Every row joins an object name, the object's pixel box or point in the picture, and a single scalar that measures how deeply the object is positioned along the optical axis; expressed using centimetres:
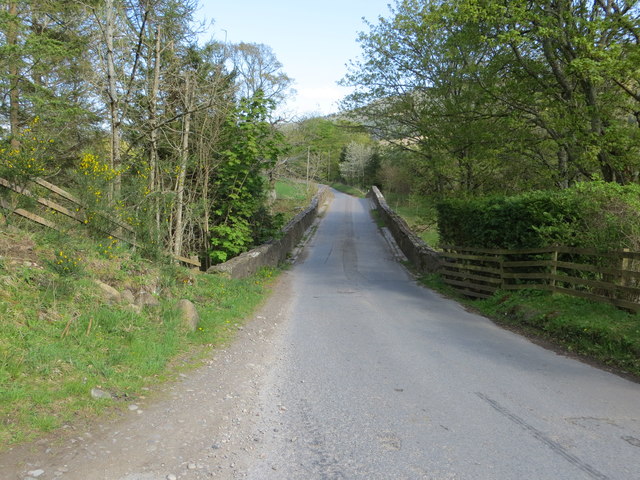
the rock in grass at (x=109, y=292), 704
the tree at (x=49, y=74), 1386
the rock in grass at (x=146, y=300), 767
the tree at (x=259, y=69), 4378
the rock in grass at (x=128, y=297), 739
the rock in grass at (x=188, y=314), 764
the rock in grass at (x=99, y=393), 468
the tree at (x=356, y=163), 7705
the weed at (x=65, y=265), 673
